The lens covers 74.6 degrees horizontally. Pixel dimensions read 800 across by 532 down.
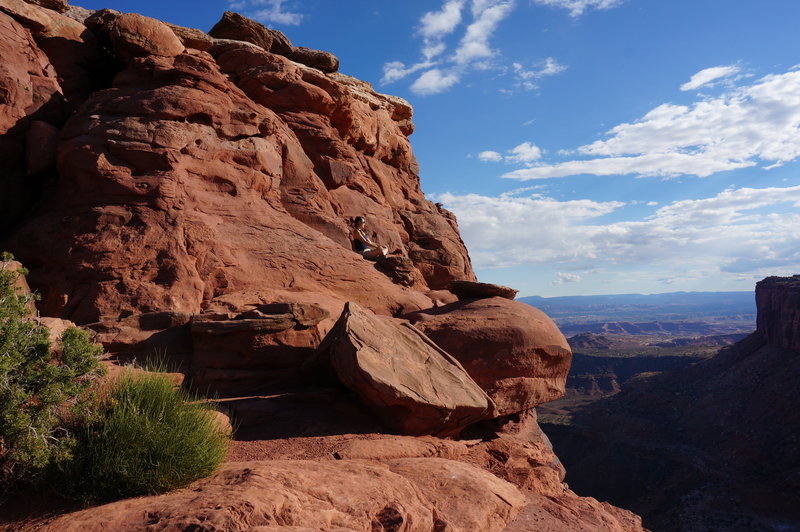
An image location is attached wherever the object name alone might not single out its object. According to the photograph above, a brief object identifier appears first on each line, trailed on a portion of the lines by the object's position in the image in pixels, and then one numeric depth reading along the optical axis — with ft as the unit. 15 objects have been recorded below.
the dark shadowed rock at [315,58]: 83.56
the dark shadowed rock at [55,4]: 62.89
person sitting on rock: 62.75
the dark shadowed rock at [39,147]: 48.62
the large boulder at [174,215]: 42.14
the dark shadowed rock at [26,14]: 53.93
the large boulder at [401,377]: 32.91
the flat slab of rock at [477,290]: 51.31
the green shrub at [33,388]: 18.21
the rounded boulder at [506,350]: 42.86
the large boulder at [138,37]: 58.70
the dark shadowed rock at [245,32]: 78.23
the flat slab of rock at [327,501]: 16.80
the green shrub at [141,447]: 18.63
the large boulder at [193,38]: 71.05
